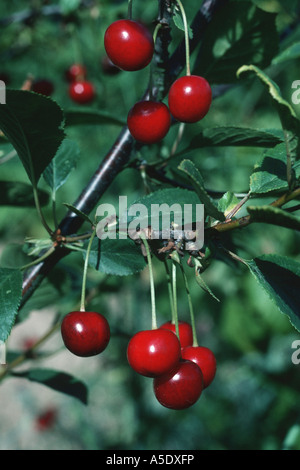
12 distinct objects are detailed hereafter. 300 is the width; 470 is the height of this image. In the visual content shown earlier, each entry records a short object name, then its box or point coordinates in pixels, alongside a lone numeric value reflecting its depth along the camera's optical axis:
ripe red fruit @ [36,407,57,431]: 1.10
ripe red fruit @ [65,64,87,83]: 0.78
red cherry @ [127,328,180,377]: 0.33
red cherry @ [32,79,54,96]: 0.58
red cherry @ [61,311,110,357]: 0.33
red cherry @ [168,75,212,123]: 0.32
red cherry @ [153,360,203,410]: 0.33
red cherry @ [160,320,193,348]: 0.37
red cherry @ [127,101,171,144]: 0.33
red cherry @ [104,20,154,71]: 0.32
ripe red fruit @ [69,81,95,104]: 0.72
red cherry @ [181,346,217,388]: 0.35
